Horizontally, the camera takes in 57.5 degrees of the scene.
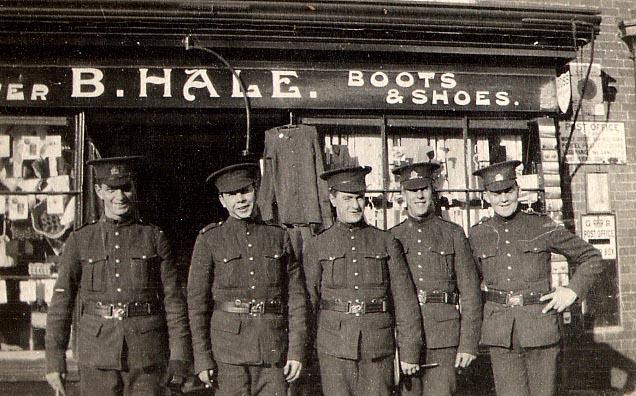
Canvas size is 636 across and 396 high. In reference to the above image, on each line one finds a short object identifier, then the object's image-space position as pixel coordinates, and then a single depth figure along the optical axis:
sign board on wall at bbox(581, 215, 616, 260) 6.30
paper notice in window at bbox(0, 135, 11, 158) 5.41
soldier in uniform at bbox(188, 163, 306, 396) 3.63
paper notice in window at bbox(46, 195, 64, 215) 5.38
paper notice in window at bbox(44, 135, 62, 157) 5.44
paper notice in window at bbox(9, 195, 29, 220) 5.37
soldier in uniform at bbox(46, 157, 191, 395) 3.56
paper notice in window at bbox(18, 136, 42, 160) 5.43
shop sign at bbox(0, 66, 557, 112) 5.33
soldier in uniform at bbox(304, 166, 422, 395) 3.78
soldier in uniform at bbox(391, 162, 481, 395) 4.07
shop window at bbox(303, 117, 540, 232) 5.84
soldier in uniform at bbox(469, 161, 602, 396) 4.08
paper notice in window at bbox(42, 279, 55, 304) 5.40
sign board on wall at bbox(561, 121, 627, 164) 6.35
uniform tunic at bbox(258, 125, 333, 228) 5.36
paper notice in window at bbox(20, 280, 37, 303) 5.37
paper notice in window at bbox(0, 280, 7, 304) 5.34
